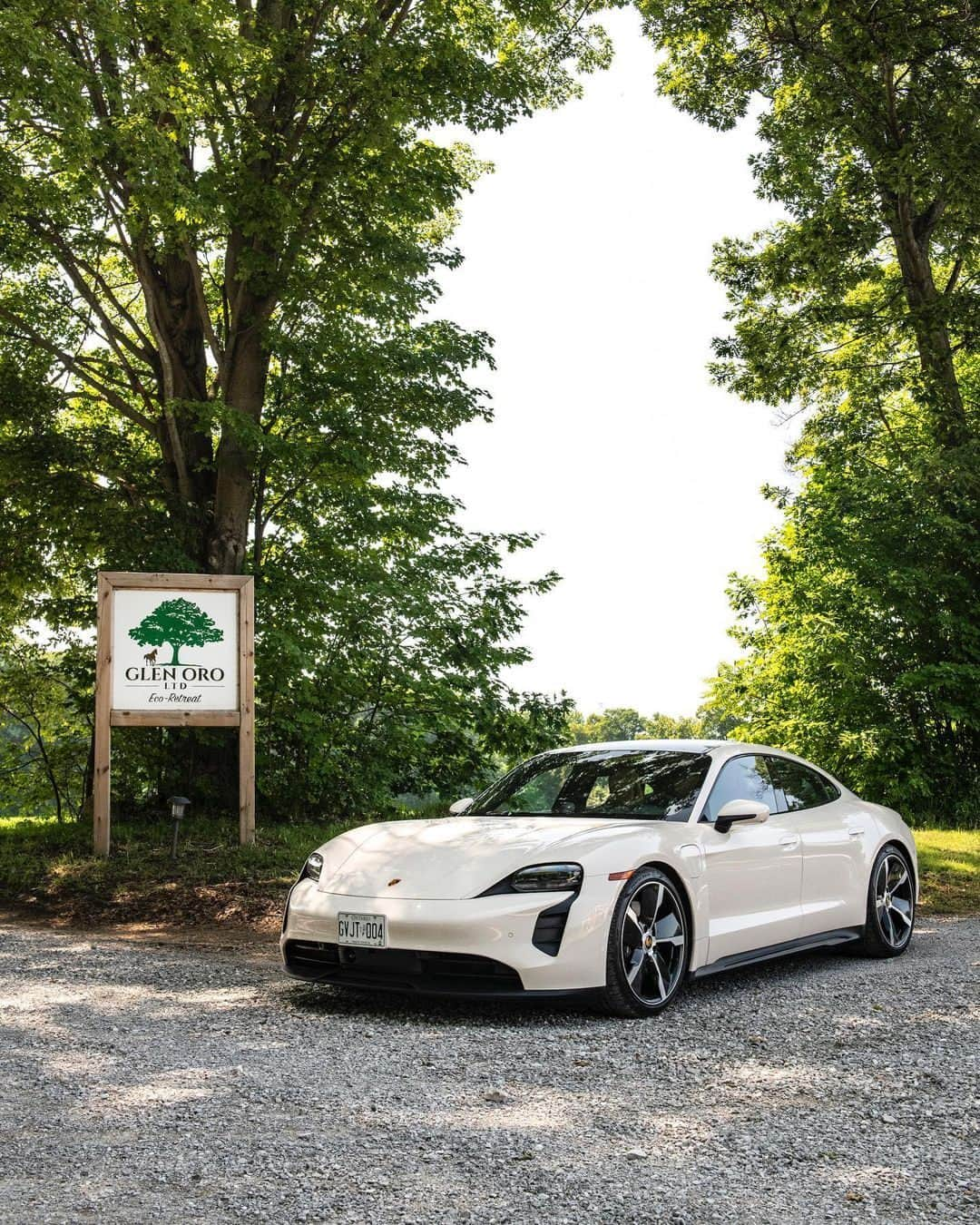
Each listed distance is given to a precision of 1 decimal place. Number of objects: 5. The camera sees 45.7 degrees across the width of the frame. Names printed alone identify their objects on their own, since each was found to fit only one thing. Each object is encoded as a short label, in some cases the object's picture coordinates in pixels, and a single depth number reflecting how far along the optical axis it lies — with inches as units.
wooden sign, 500.7
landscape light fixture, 453.5
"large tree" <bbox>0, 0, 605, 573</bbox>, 504.4
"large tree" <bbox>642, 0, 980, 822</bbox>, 722.8
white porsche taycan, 230.1
